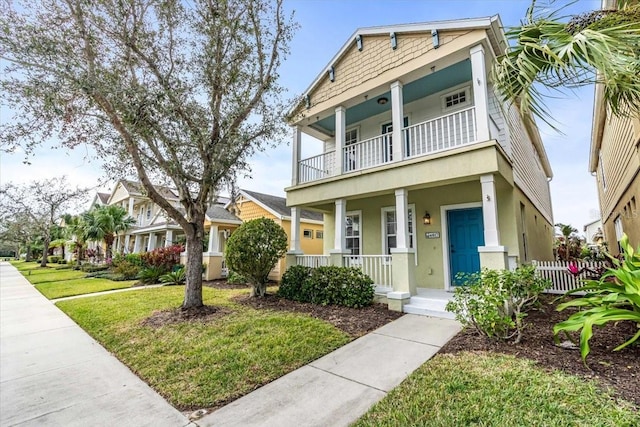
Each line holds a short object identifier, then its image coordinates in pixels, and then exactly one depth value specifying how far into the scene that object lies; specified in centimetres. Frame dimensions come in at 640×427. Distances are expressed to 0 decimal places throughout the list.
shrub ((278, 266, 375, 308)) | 741
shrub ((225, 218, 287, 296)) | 846
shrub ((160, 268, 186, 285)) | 1320
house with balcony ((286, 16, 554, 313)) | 646
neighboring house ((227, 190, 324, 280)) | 1405
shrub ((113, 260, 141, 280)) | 1598
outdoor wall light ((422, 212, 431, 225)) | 884
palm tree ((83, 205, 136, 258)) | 2086
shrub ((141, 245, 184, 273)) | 1503
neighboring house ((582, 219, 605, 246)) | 3016
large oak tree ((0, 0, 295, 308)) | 551
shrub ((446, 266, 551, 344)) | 445
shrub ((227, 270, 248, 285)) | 1282
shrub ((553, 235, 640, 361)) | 327
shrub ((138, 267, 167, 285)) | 1402
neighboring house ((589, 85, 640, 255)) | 700
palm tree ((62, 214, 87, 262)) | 2320
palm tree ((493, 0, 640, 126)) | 275
